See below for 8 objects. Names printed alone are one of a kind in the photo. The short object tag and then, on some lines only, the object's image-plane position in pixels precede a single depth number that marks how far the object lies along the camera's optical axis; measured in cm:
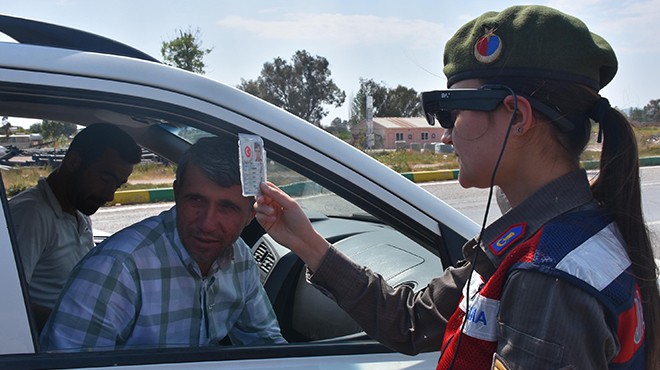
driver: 160
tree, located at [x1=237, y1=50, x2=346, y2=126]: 4331
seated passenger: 224
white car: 133
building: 3562
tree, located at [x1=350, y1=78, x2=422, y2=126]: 4950
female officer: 98
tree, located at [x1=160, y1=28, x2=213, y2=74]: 2288
